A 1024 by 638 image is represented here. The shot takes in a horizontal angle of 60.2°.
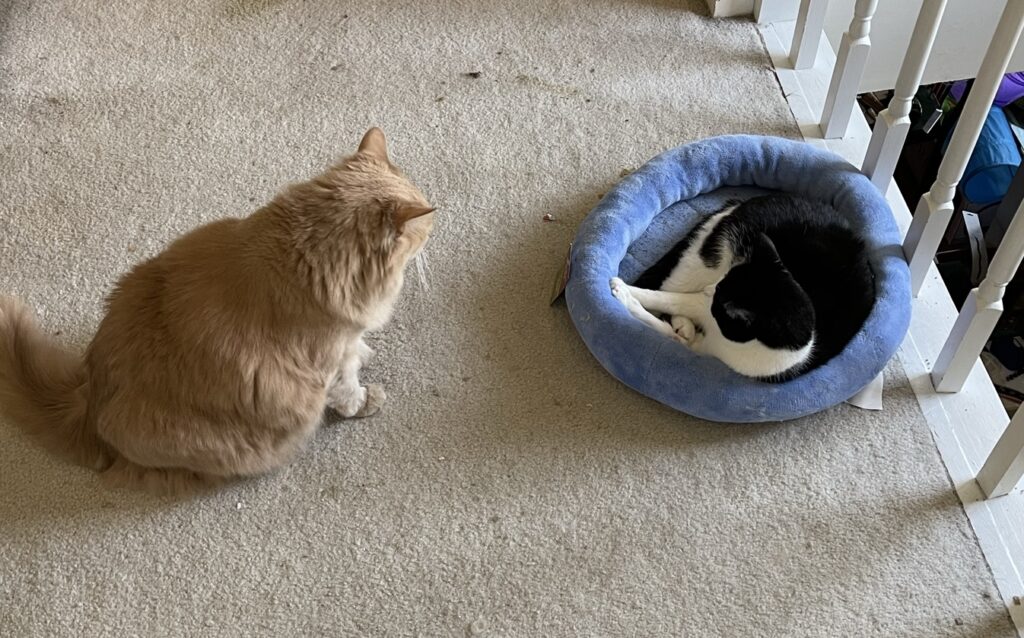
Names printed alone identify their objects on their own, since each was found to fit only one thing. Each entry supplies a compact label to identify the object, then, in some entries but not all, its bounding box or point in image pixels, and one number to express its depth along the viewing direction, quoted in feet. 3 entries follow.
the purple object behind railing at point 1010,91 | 7.07
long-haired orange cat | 3.92
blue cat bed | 4.66
